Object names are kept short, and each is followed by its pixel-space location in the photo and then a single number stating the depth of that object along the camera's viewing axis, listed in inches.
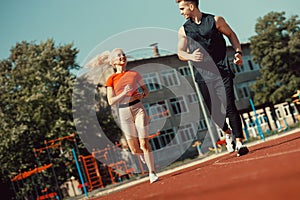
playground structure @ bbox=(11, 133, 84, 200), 1556.3
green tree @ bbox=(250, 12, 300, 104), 1969.7
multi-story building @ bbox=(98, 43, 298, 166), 1989.4
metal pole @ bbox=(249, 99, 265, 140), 949.2
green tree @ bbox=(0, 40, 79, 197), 1584.6
